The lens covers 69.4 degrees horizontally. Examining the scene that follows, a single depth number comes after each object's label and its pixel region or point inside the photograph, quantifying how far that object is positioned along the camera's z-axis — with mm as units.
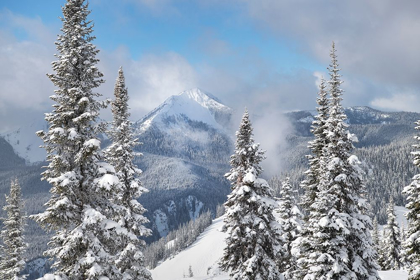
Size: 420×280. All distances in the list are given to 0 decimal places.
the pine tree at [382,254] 60406
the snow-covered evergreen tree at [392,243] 54062
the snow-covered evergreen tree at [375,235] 64938
